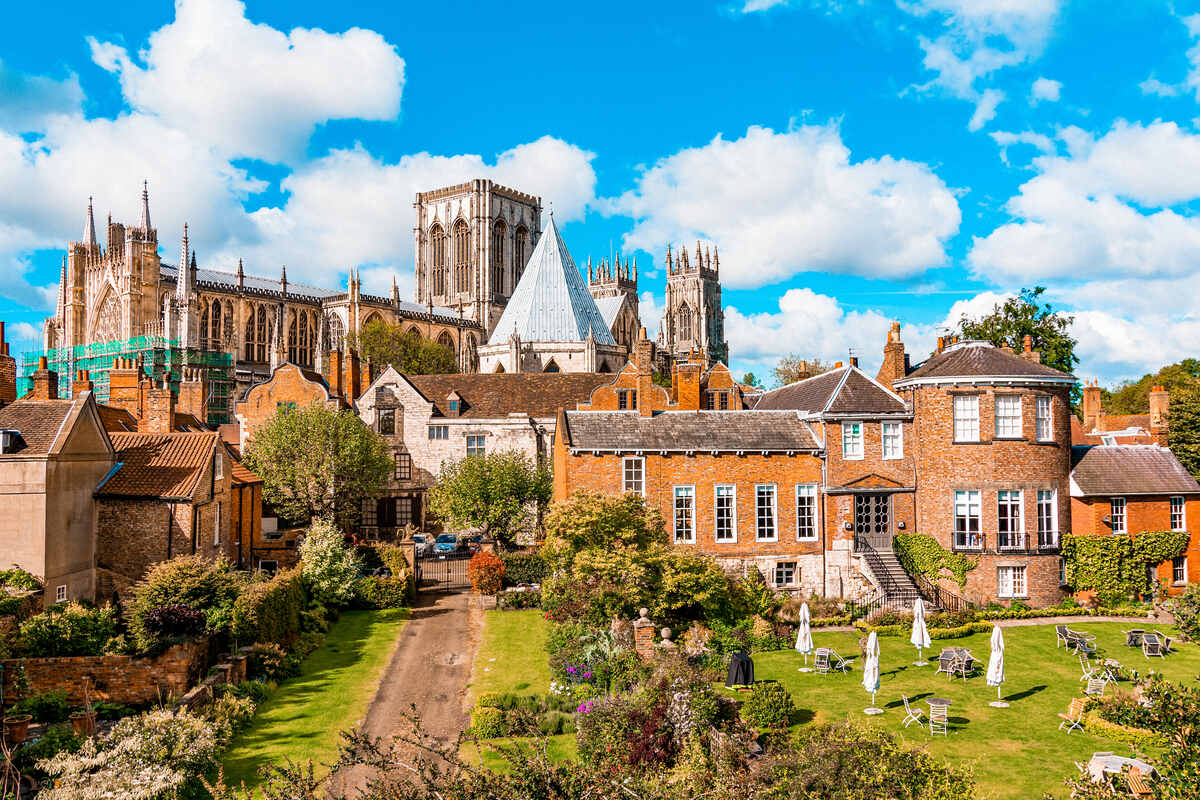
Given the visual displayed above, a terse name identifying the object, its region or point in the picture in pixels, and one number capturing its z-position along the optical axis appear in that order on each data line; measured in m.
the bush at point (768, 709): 18.81
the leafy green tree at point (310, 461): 40.59
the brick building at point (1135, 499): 33.88
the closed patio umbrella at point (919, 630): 24.64
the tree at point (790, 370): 80.32
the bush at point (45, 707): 19.33
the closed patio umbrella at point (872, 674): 20.45
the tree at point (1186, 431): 44.41
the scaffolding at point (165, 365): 78.19
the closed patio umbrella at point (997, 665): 21.05
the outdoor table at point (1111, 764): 14.02
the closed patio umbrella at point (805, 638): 24.62
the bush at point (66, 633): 20.84
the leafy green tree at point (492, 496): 39.62
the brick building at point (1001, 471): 32.94
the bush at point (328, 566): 30.97
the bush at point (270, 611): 23.48
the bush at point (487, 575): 33.88
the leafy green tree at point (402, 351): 85.25
